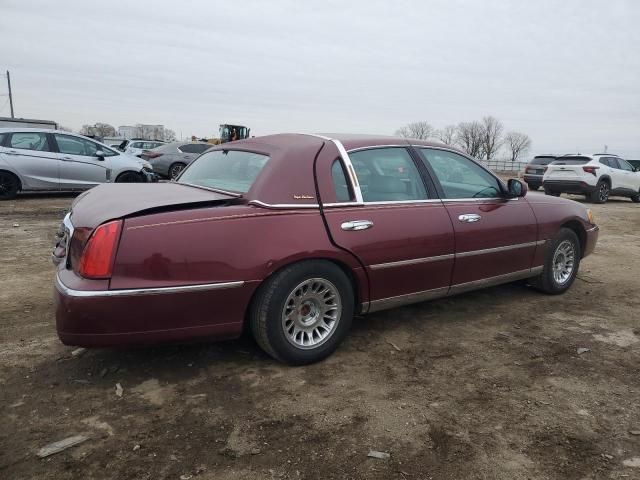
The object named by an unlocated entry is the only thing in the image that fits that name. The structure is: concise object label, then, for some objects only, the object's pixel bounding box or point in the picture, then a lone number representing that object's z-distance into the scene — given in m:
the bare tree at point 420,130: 78.46
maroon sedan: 2.75
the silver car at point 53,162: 10.41
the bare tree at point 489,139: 83.38
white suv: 14.71
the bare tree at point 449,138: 80.26
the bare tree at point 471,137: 82.38
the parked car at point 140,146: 21.27
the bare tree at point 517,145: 92.25
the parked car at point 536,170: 17.70
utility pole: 51.09
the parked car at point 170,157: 16.31
